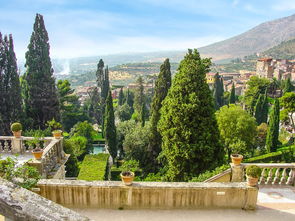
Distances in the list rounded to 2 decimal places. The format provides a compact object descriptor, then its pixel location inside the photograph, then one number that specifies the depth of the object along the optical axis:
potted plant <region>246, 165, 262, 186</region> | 5.92
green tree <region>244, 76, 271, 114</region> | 46.68
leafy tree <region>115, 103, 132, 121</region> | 45.28
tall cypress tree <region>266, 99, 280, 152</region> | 25.97
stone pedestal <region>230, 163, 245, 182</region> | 7.22
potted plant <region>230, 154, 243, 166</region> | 7.13
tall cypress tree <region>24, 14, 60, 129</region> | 23.20
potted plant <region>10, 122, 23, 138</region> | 9.49
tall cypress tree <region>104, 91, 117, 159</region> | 25.70
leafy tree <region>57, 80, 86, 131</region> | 32.53
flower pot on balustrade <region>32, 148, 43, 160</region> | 7.50
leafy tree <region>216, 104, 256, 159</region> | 23.45
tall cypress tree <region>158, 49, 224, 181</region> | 10.91
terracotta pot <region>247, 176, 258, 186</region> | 5.96
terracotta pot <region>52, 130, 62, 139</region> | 9.36
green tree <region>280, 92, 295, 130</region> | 30.24
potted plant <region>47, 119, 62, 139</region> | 9.37
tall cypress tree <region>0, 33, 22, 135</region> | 21.05
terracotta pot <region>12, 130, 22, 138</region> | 9.62
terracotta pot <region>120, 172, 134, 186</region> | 5.85
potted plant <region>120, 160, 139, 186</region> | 5.86
